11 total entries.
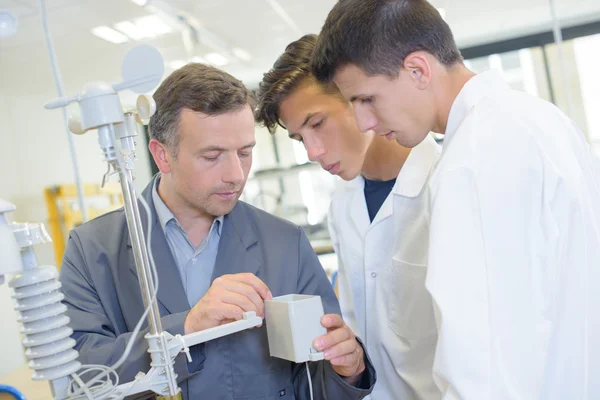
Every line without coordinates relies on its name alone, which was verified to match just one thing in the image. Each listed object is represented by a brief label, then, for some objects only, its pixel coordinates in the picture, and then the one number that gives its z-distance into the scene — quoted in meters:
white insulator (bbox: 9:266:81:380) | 0.62
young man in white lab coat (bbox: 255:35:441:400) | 1.27
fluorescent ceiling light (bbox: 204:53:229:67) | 4.39
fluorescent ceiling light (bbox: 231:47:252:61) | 4.37
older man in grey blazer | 1.09
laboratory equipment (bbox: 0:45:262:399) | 0.62
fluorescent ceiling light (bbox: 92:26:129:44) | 3.33
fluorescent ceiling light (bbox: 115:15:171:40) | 3.35
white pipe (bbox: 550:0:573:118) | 3.16
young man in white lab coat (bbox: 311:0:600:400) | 0.74
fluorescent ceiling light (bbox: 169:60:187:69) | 4.28
